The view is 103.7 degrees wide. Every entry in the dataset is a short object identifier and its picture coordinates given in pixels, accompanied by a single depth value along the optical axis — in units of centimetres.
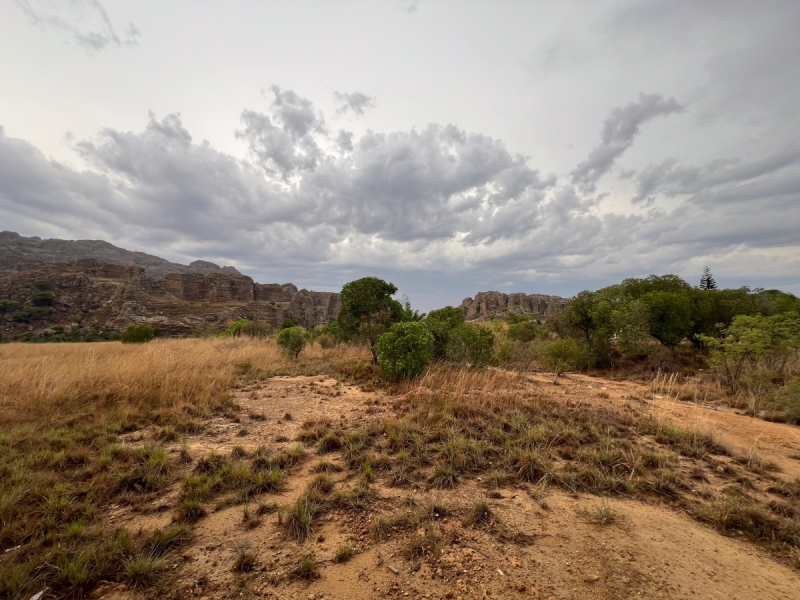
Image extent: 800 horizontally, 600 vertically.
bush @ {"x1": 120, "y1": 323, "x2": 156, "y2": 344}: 2053
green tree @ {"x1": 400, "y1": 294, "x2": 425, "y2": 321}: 1187
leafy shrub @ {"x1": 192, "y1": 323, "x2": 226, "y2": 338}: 2364
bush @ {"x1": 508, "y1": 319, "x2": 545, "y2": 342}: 1946
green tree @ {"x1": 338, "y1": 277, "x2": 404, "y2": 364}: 1109
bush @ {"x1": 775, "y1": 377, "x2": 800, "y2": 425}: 642
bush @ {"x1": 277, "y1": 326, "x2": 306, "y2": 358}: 1230
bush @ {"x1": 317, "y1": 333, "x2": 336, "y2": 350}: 1578
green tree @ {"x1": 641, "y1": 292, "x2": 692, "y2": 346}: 1257
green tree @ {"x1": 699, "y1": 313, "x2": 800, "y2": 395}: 764
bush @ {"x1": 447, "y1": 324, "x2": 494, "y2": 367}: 977
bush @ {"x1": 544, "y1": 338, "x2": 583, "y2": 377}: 1227
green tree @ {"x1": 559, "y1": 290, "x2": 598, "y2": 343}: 1445
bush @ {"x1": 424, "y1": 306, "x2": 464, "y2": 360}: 997
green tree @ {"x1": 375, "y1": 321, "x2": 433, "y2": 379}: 805
